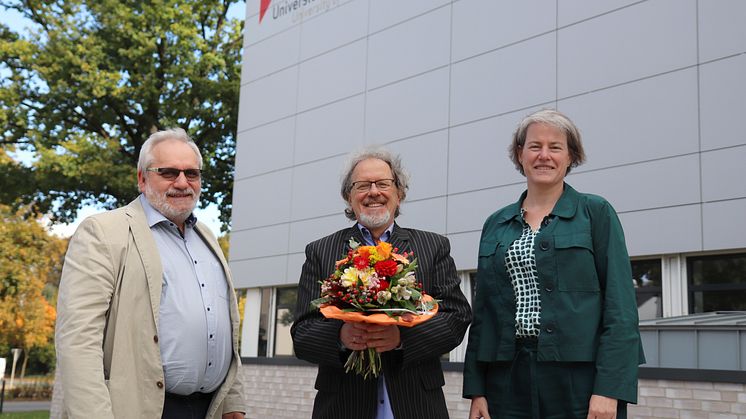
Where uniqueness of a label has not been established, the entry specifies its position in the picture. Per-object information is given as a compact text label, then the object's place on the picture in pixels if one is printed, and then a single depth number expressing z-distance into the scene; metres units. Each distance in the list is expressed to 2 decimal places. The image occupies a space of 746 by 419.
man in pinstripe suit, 3.65
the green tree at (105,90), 21.12
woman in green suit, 3.42
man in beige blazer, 3.47
